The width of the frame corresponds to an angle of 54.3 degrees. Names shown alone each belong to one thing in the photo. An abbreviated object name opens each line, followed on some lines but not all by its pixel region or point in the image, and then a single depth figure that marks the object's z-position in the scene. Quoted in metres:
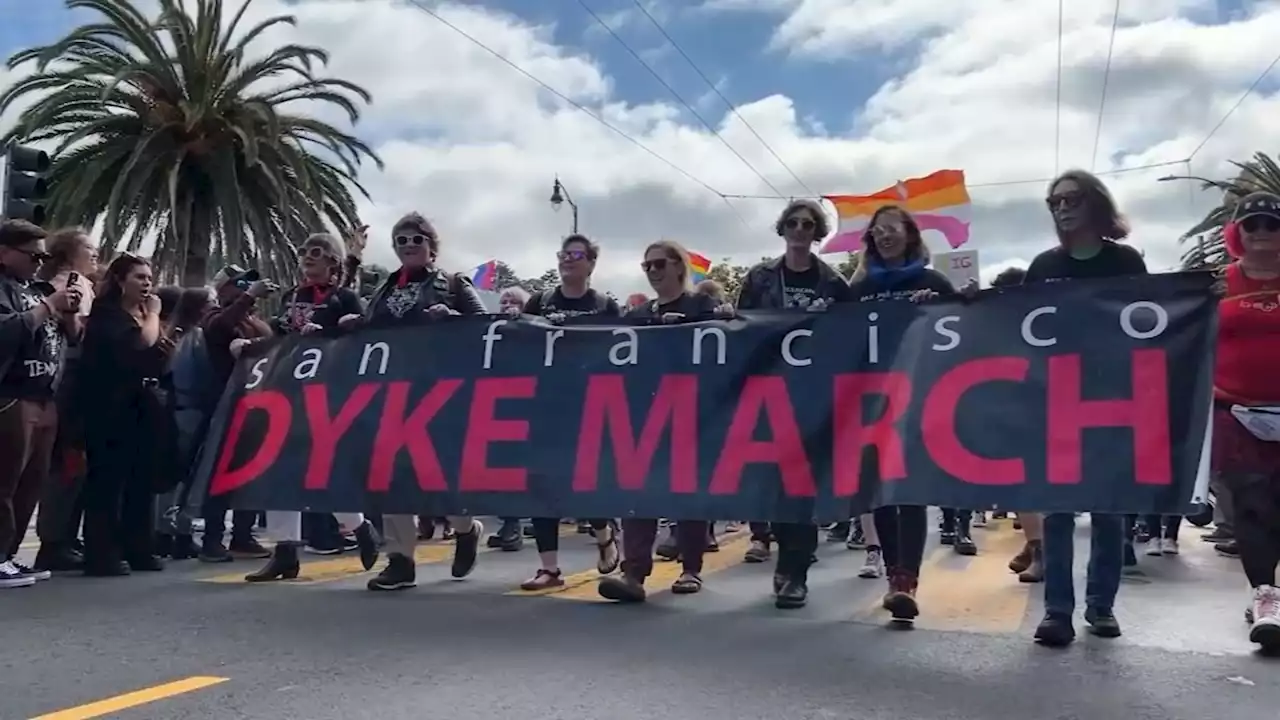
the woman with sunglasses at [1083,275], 4.99
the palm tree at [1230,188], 26.22
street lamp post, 32.28
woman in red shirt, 4.93
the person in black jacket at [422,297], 6.64
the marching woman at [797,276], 6.27
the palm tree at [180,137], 18.45
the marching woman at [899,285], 5.41
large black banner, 5.01
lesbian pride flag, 19.48
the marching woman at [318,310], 6.77
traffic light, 11.13
